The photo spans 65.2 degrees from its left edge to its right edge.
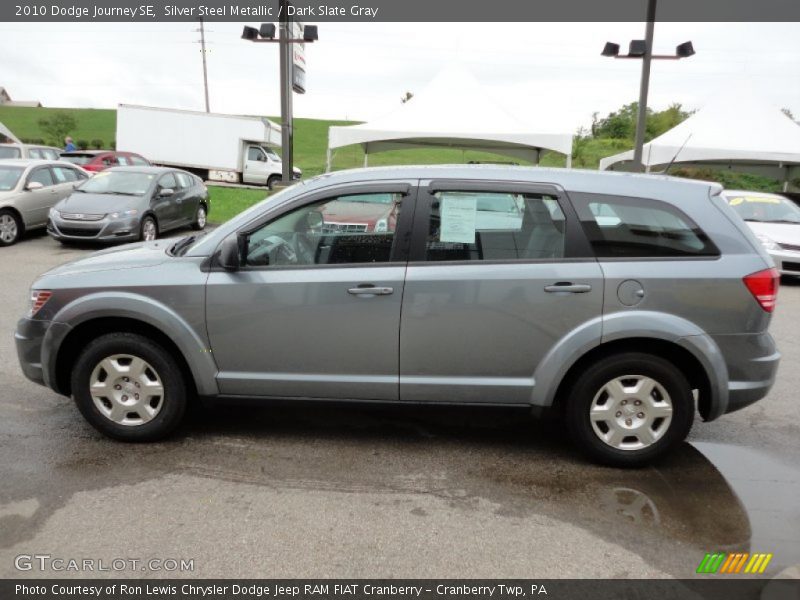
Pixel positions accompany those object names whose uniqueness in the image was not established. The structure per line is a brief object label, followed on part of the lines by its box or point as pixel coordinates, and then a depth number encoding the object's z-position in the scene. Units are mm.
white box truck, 27359
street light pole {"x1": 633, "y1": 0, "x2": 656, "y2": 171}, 13992
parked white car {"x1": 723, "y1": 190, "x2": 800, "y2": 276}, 10258
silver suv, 3520
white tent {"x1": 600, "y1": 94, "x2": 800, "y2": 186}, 16438
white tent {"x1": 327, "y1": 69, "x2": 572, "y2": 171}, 15945
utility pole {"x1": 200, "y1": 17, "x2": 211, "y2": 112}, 52681
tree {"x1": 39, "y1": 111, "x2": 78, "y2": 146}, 58750
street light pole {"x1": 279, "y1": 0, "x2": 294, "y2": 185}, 13523
